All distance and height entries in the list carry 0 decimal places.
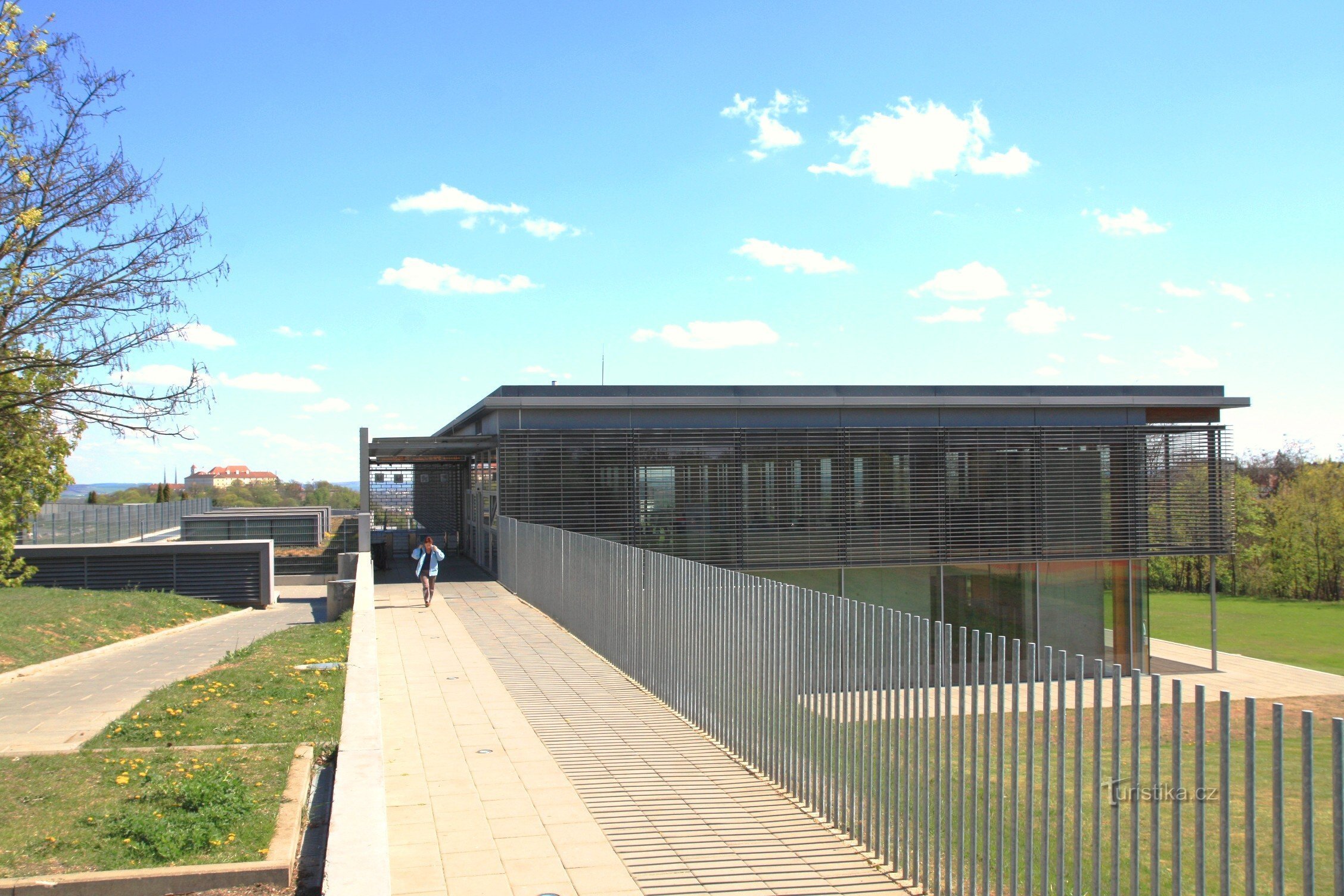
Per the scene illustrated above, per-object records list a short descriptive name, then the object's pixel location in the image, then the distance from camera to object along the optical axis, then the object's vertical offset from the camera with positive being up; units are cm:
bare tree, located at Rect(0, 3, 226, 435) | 1116 +234
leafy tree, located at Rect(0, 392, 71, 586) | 2531 -20
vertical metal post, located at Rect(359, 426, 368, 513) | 2328 +15
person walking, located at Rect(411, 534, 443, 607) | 1858 -168
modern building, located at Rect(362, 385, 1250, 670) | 2175 -27
